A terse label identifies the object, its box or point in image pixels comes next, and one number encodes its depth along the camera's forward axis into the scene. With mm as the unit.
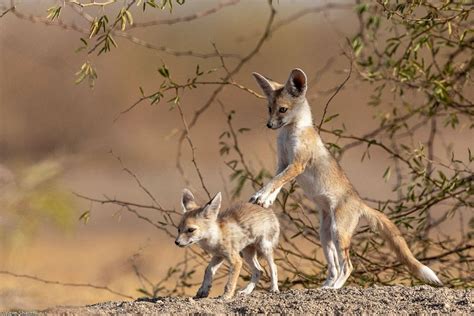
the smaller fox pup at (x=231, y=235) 15594
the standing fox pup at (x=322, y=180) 15719
